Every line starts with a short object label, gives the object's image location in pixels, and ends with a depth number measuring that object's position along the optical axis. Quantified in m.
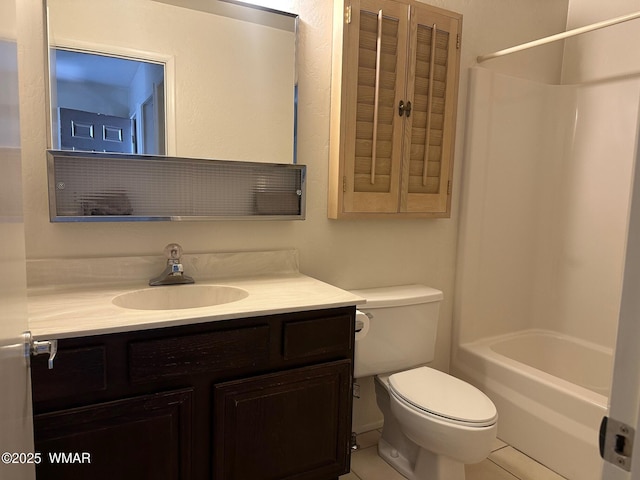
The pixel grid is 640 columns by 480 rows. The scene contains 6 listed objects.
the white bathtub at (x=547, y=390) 1.89
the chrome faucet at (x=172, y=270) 1.63
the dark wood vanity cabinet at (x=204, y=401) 1.15
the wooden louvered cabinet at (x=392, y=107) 1.89
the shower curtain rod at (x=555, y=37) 1.89
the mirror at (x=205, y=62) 1.50
